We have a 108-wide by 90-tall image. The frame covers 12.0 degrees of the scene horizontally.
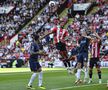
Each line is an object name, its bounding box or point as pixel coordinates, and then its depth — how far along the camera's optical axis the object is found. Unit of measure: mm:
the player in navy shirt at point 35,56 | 20984
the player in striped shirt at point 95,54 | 24073
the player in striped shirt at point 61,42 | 26516
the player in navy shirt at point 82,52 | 23812
